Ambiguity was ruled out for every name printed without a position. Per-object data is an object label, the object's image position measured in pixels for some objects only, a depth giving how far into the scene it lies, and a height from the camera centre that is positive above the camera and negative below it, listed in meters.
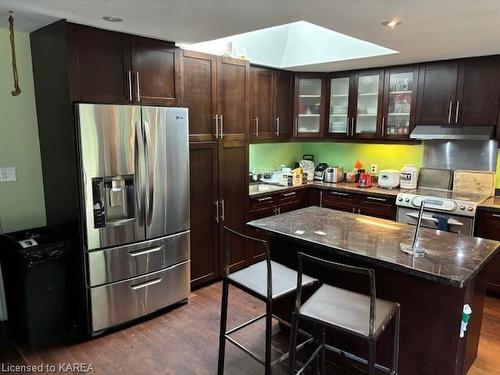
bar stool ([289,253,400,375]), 1.67 -0.86
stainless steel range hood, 3.60 +0.08
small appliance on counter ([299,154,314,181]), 4.96 -0.37
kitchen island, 2.00 -0.82
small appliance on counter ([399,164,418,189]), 4.21 -0.42
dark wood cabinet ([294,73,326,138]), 4.62 +0.43
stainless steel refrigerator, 2.64 -0.53
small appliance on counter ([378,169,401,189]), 4.30 -0.45
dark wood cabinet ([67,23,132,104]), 2.53 +0.53
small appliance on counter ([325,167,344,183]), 4.78 -0.45
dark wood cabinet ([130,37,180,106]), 2.88 +0.55
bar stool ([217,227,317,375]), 2.03 -0.84
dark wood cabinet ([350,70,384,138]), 4.29 +0.43
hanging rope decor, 2.68 +0.53
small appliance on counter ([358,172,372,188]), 4.50 -0.49
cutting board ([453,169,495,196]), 3.84 -0.44
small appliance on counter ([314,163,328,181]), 4.94 -0.43
